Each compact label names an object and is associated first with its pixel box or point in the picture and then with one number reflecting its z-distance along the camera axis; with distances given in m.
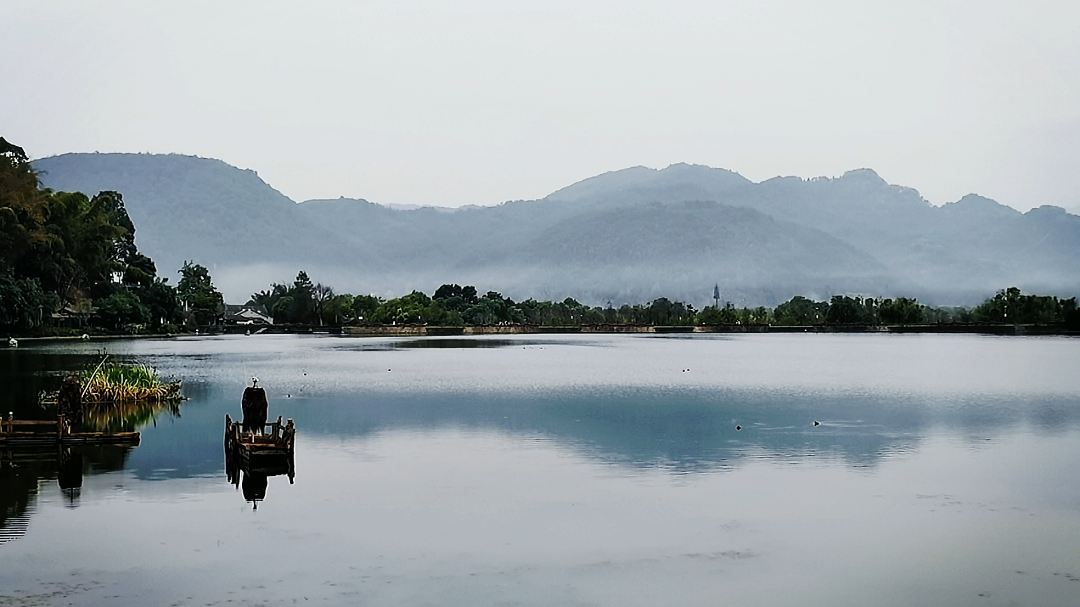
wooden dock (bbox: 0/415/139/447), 30.50
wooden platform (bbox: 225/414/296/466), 27.22
